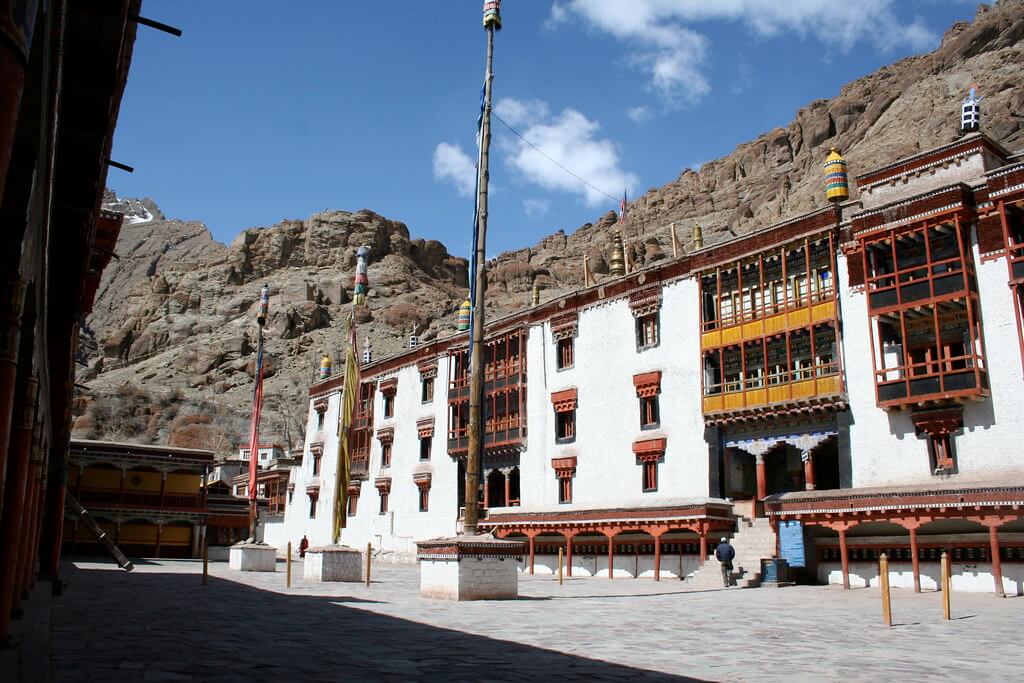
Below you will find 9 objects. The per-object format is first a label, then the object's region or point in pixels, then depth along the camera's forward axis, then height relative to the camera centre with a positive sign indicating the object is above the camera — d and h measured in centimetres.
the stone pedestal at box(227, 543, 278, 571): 3272 -178
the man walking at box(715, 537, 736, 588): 2666 -154
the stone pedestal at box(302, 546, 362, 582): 2558 -159
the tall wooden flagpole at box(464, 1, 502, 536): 1920 +414
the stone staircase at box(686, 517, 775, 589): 2722 -162
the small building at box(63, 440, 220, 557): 4553 +81
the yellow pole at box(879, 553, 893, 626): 1442 -157
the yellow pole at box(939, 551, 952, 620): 1549 -144
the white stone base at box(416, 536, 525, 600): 1808 -126
